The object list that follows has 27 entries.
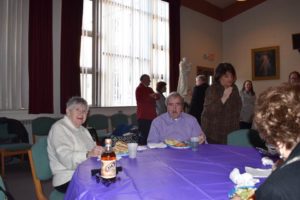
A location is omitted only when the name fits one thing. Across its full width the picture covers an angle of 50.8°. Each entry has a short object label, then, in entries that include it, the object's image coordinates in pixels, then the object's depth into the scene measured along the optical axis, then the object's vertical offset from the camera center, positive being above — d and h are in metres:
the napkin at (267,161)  2.04 -0.39
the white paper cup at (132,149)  2.22 -0.34
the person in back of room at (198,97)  5.18 +0.07
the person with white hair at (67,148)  2.29 -0.35
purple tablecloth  1.44 -0.41
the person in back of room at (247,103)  7.63 -0.05
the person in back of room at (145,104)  5.80 -0.06
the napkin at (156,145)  2.66 -0.38
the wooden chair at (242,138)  3.05 -0.36
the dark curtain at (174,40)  8.55 +1.66
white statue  7.51 +0.59
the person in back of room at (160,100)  6.28 +0.02
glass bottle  1.61 -0.34
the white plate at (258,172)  1.74 -0.40
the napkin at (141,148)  2.54 -0.38
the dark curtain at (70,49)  6.24 +1.04
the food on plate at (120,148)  2.35 -0.35
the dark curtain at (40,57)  5.86 +0.82
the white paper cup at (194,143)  2.54 -0.34
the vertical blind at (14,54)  5.61 +0.85
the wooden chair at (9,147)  4.81 -0.72
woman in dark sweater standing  3.37 -0.05
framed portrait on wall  9.17 +1.13
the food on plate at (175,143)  2.63 -0.36
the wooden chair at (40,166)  2.33 -0.49
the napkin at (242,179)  1.51 -0.38
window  6.79 +1.26
